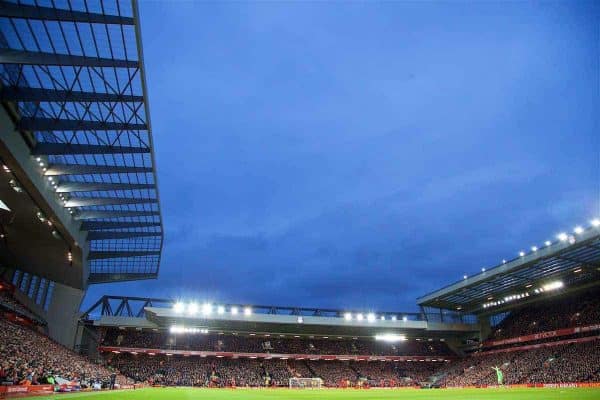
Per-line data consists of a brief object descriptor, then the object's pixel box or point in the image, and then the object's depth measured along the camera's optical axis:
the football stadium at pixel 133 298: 22.98
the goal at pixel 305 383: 59.39
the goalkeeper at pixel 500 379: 48.60
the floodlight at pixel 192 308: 63.38
